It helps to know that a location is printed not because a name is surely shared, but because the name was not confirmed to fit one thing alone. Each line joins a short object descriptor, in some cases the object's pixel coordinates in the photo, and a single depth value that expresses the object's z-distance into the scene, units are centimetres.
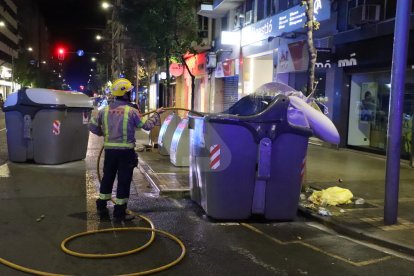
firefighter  654
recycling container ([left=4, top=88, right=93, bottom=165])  1105
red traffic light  3177
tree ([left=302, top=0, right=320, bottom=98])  893
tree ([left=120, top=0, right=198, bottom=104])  1948
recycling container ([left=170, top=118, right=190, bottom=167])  1090
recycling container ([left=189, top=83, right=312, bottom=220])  643
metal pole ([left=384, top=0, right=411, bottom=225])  629
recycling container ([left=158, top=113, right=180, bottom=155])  1254
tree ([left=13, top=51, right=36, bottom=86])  6988
